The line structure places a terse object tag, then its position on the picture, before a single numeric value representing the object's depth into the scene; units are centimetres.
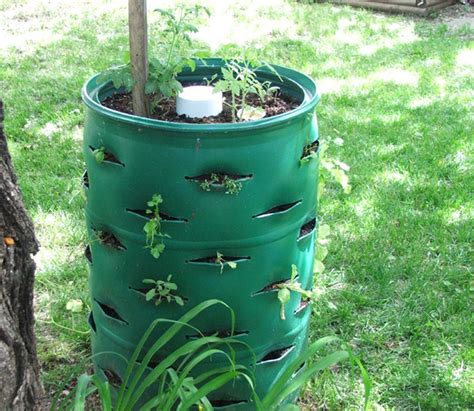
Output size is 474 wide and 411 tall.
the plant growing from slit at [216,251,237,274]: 190
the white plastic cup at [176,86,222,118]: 202
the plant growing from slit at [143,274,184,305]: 192
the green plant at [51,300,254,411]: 175
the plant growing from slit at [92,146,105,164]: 190
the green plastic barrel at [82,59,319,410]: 181
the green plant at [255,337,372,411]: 182
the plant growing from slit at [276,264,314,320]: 200
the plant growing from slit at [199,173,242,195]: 182
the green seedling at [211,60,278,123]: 200
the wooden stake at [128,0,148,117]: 191
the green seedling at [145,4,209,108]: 199
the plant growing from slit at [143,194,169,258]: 183
